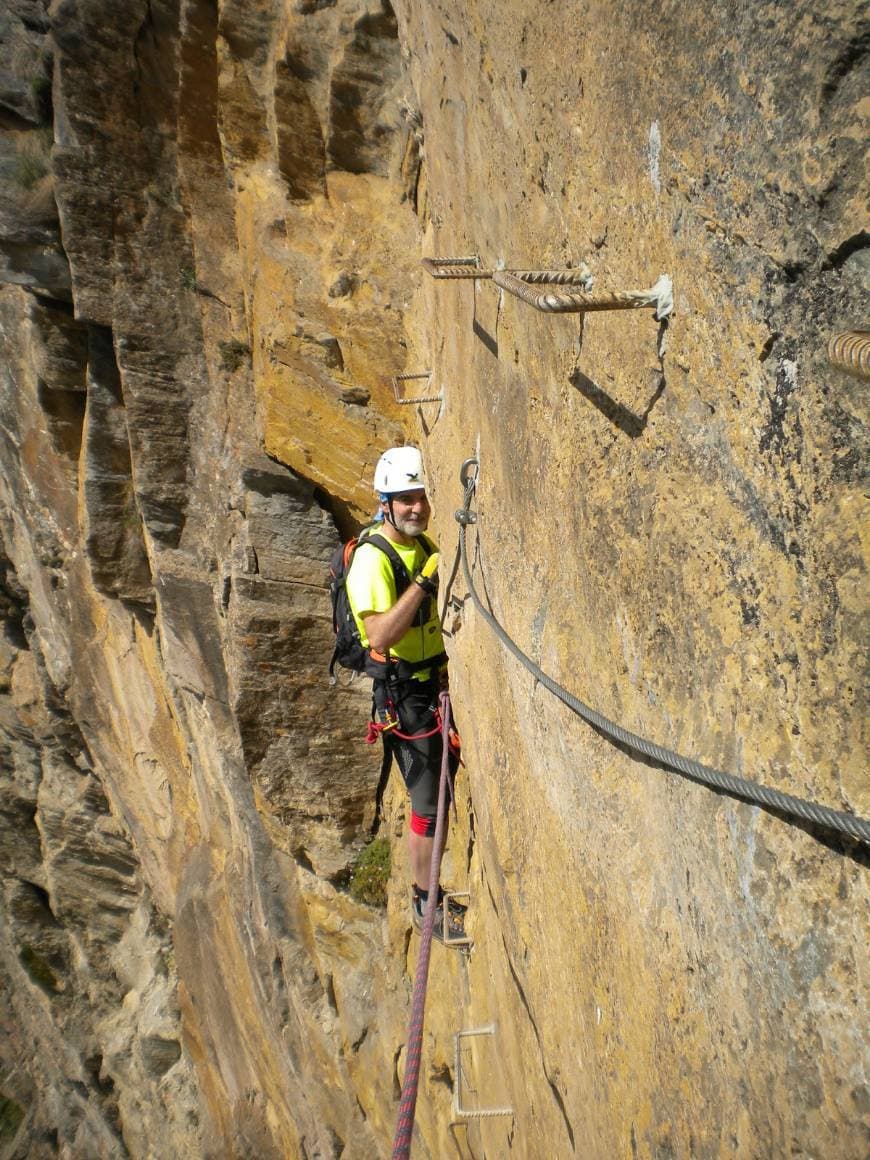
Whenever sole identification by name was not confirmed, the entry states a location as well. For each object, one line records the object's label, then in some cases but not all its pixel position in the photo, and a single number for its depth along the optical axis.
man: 3.78
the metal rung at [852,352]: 0.97
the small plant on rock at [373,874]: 6.18
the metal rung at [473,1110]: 3.35
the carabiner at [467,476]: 3.17
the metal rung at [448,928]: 4.20
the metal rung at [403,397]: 4.11
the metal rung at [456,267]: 2.65
